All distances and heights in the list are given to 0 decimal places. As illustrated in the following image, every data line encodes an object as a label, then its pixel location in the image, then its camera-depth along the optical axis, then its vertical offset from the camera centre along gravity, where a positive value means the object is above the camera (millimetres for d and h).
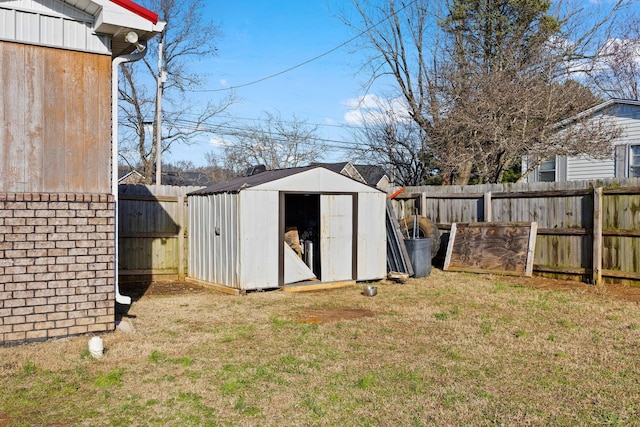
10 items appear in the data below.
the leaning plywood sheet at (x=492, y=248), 10656 -900
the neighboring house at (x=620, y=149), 14547 +1470
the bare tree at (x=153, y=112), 22922 +4078
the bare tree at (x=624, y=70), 21770 +5711
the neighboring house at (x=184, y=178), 33100 +1695
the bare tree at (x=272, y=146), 31750 +3469
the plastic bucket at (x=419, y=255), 10945 -1026
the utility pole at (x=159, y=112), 15430 +2679
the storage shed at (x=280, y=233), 9156 -532
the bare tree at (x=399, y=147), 19078 +2026
